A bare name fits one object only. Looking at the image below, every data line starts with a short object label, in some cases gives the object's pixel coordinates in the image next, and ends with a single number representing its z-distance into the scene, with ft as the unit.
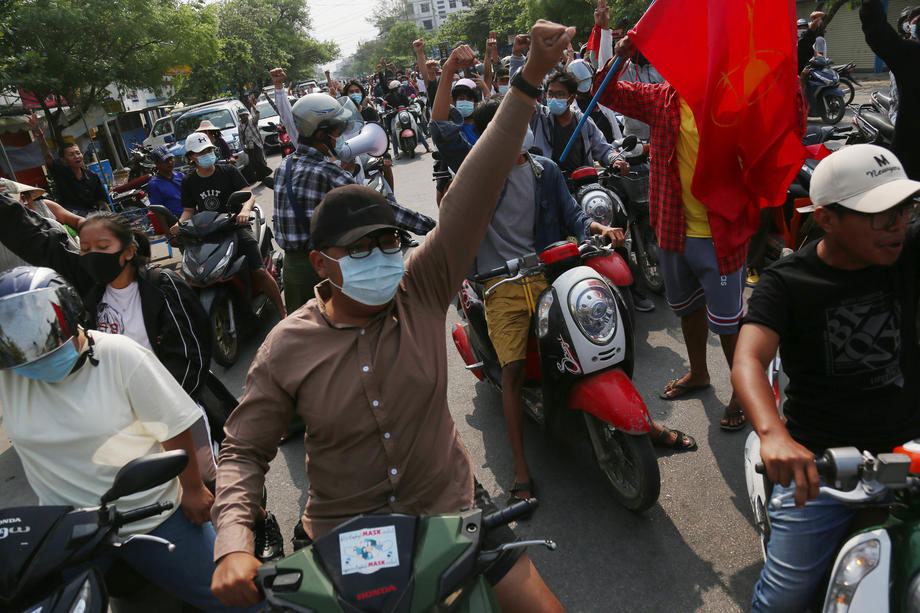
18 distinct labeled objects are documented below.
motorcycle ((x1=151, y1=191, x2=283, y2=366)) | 18.56
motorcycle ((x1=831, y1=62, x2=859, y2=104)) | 38.37
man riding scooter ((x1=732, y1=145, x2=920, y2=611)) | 6.40
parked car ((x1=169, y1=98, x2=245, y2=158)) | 56.70
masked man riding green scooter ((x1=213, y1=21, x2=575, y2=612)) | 6.09
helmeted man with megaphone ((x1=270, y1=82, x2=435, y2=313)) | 13.26
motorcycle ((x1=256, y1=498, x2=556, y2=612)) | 4.73
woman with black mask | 10.37
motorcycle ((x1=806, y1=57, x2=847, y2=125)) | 37.40
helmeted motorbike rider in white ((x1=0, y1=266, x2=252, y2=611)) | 6.85
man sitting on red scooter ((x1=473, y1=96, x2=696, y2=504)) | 11.59
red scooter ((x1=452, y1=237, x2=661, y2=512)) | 9.76
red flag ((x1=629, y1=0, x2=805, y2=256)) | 11.23
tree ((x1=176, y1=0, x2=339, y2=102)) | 102.53
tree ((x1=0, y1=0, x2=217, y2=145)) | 46.60
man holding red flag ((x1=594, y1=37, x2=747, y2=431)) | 11.99
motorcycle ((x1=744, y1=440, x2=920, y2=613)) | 4.99
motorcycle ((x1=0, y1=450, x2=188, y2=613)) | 5.56
